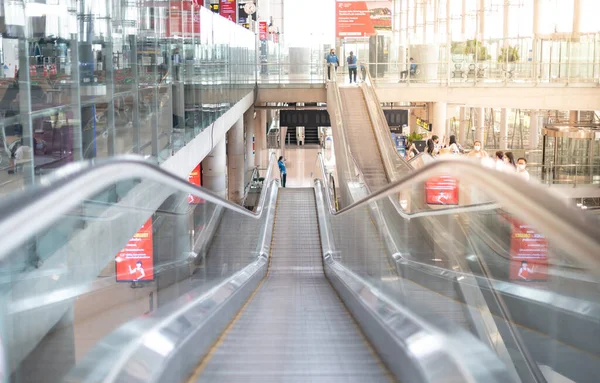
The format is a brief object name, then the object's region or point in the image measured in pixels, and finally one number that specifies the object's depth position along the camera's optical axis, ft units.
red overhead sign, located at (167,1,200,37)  35.42
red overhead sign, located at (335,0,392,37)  128.88
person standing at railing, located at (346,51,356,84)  90.61
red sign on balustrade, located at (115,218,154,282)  10.68
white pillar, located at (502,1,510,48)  114.11
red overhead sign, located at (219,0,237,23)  107.45
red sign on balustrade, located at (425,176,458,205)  12.71
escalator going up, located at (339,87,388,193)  64.13
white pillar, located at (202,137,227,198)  78.18
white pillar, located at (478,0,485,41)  123.34
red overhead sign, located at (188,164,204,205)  75.51
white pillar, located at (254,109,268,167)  133.68
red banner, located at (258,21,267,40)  152.03
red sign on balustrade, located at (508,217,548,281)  7.98
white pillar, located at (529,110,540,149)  112.98
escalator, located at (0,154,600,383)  7.13
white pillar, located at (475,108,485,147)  126.93
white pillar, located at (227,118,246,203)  99.02
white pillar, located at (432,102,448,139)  107.55
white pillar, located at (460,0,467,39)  135.33
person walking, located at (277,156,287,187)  93.37
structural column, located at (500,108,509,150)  123.46
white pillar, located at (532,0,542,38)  103.86
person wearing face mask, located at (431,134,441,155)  58.39
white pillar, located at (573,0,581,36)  90.22
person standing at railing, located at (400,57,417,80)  99.66
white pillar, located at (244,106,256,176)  118.42
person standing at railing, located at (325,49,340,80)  91.45
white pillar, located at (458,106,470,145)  136.77
